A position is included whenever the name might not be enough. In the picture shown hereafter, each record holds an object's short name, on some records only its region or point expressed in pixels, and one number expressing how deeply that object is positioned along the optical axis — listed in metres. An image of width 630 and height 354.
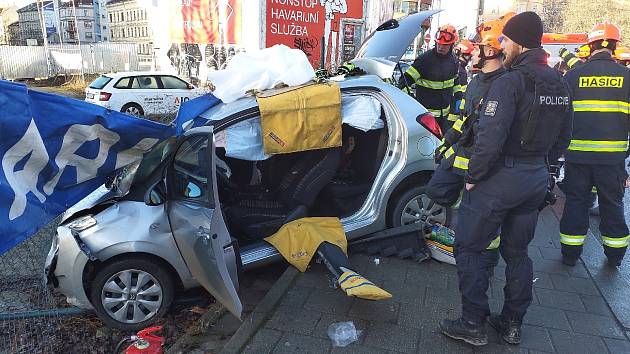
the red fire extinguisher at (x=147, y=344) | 2.90
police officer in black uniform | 2.59
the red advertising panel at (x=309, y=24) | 15.01
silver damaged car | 3.12
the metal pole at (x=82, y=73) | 26.16
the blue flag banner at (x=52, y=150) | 3.02
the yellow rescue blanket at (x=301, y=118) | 3.76
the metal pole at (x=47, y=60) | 27.73
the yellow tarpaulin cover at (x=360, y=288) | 3.04
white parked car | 13.33
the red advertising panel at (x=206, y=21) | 15.74
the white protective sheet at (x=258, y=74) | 4.02
